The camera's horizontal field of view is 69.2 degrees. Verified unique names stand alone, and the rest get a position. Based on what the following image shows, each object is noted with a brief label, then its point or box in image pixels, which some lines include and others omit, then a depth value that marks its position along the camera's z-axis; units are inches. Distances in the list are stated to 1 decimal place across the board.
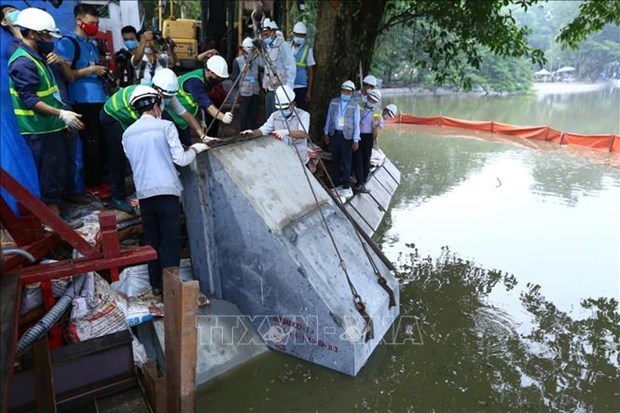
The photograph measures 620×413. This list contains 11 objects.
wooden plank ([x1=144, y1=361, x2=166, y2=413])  102.5
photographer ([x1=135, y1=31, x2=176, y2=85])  226.0
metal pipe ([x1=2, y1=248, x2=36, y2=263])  88.4
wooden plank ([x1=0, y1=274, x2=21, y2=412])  62.9
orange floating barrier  587.2
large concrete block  149.7
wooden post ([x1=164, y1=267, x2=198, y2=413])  87.0
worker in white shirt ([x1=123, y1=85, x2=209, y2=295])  140.7
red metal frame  85.2
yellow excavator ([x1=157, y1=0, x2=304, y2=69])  326.3
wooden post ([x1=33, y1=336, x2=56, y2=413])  100.2
